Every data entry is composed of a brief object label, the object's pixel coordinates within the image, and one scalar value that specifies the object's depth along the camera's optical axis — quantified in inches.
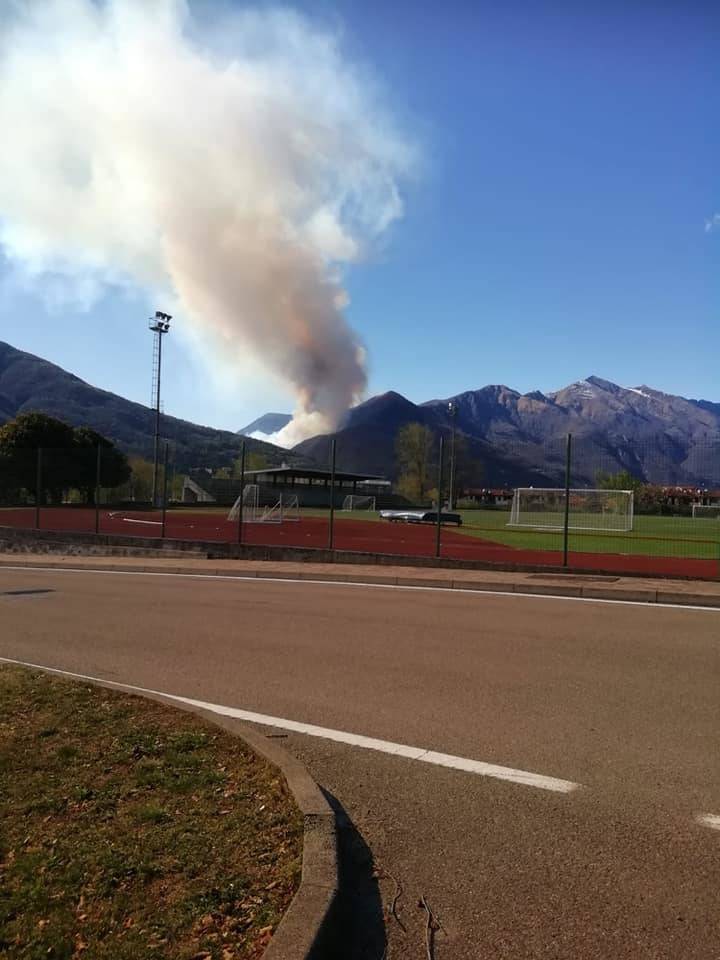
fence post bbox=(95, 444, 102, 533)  832.3
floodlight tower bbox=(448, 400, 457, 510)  2195.5
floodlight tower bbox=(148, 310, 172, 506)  2731.3
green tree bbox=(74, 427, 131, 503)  1107.9
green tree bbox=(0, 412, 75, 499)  1093.8
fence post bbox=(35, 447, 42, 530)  912.5
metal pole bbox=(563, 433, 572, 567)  670.5
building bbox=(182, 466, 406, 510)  1718.0
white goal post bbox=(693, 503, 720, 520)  1050.0
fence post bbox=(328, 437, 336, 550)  741.9
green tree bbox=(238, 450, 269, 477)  3792.1
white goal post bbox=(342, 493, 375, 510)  2864.2
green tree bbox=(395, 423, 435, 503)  3452.3
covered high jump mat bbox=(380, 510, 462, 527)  1932.8
